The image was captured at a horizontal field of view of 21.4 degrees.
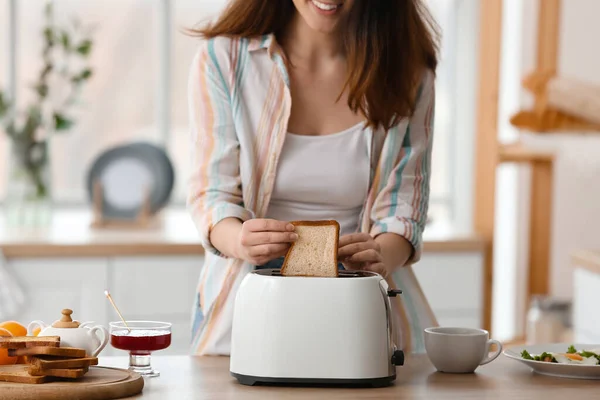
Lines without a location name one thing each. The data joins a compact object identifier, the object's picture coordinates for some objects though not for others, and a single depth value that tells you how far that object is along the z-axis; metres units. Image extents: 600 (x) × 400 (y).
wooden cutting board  2.48
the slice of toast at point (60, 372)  2.53
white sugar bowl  2.63
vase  5.06
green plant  5.06
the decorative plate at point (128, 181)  5.25
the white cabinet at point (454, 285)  4.86
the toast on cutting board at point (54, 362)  2.52
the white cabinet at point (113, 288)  4.54
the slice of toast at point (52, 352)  2.54
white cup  2.75
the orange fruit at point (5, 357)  2.65
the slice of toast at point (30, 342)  2.57
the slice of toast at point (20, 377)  2.51
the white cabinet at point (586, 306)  4.12
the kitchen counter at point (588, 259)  4.12
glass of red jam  2.67
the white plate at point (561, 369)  2.72
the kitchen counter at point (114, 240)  4.51
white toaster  2.59
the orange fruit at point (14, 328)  2.72
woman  3.13
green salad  2.77
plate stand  5.11
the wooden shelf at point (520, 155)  4.96
